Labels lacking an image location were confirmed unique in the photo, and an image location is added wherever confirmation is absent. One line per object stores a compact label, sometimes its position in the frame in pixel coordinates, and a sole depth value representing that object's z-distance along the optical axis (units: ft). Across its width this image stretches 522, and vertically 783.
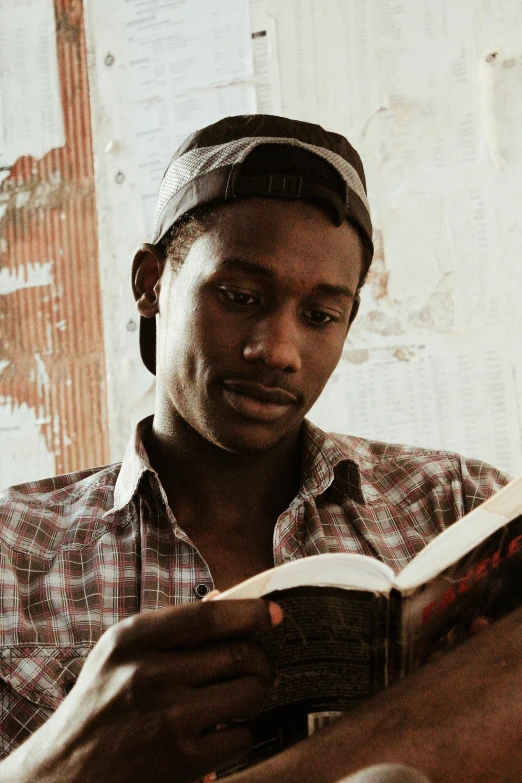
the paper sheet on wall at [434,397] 6.41
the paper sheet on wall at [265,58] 6.67
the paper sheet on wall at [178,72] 6.72
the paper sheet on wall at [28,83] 6.93
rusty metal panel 6.80
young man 5.33
